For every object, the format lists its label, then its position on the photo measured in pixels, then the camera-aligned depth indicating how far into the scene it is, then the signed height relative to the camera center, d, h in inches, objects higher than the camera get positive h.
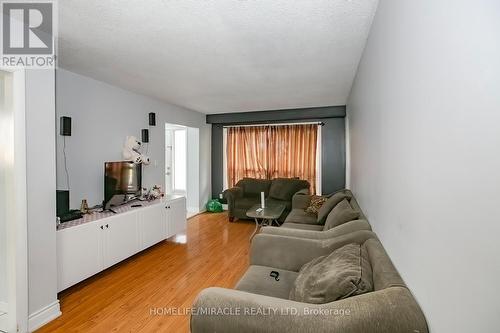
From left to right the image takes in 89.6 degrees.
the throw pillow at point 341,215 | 95.8 -20.5
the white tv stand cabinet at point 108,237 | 95.6 -34.5
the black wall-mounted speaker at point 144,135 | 163.5 +18.1
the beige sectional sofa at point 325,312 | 40.1 -26.4
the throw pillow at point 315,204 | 153.3 -25.7
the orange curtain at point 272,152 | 220.8 +10.5
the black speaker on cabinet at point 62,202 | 102.4 -16.5
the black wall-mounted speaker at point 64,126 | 113.7 +16.7
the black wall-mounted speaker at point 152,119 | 167.2 +29.4
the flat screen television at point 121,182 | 127.8 -10.7
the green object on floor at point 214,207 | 238.1 -41.5
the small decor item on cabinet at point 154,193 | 155.6 -19.3
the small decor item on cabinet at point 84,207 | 117.3 -21.2
